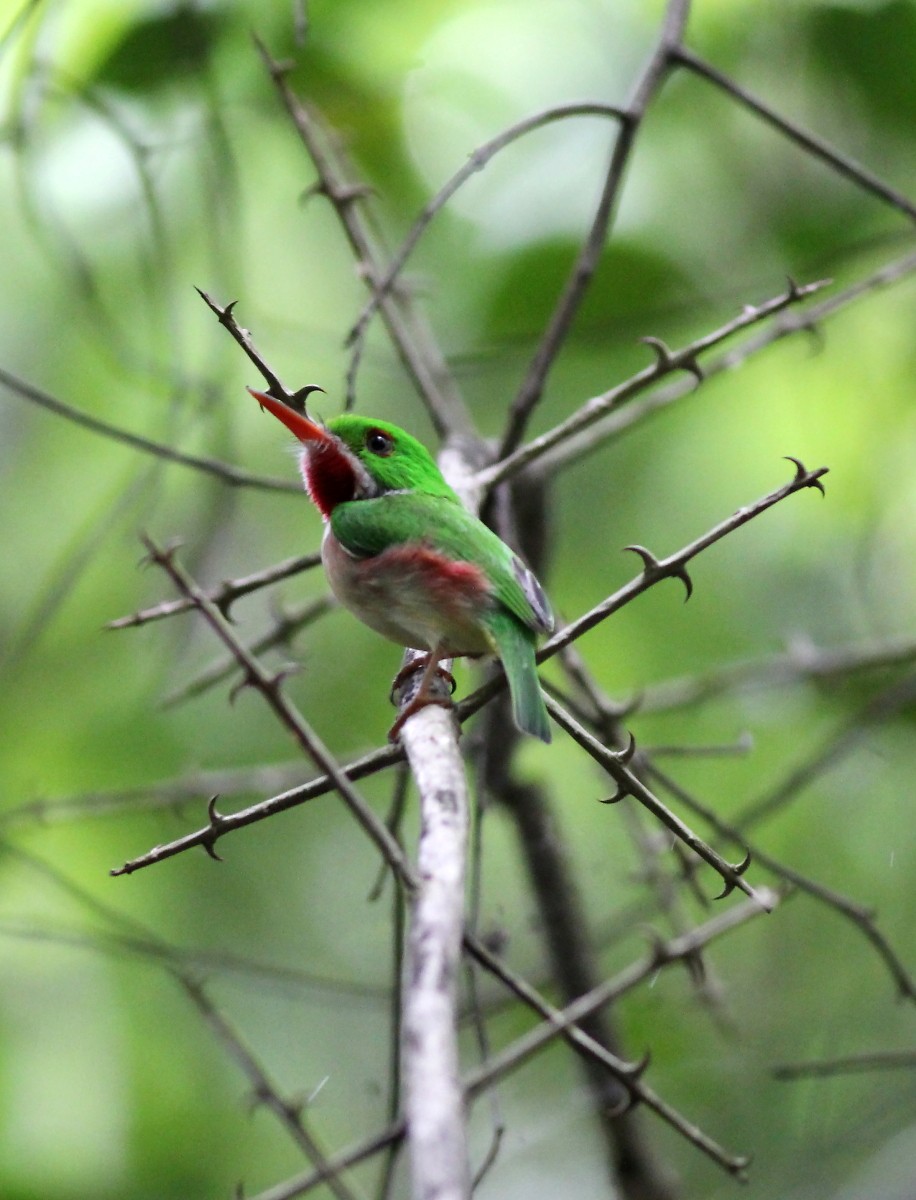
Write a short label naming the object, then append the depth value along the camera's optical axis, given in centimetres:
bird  554
